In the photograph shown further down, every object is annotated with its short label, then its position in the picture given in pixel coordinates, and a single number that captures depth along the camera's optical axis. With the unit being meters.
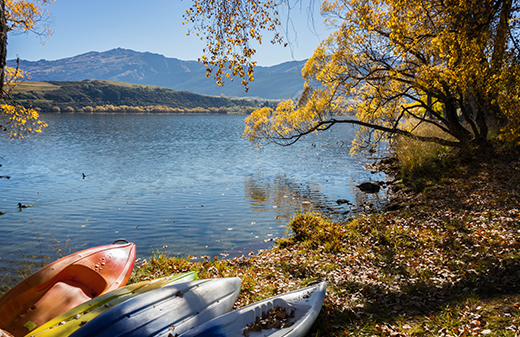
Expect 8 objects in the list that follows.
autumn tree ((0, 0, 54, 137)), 10.92
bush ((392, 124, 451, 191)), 15.37
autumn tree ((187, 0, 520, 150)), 10.27
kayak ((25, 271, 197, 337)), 4.30
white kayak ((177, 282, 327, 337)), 4.33
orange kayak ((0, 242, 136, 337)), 5.00
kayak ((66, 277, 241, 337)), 4.01
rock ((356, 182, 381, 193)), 18.95
